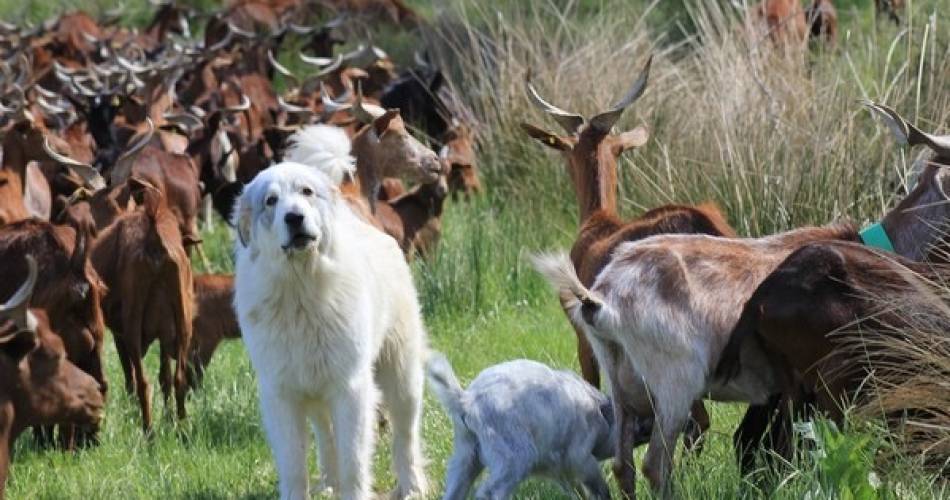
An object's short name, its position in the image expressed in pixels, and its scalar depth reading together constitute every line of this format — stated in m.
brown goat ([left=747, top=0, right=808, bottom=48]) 14.47
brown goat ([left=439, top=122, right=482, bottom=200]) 17.09
